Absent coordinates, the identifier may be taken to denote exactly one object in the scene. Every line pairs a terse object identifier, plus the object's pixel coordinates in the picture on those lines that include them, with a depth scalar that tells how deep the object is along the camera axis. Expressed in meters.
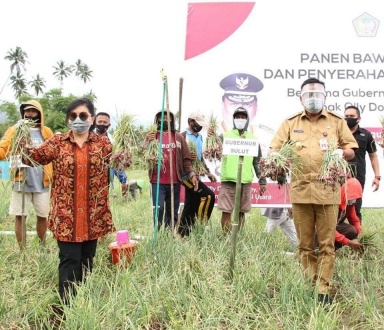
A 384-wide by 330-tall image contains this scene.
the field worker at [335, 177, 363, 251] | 4.04
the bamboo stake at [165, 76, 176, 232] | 4.66
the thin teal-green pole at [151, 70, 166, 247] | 4.23
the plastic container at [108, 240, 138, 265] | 4.03
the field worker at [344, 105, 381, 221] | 5.02
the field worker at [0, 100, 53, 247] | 4.29
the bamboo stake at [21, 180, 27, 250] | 4.34
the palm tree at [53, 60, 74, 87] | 66.81
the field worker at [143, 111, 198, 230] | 5.14
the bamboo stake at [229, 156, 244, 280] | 3.59
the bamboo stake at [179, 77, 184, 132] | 5.70
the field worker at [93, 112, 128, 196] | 5.22
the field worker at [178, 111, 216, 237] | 5.48
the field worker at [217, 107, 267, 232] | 5.13
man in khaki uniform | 3.51
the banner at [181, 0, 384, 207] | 5.75
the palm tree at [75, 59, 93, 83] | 65.81
